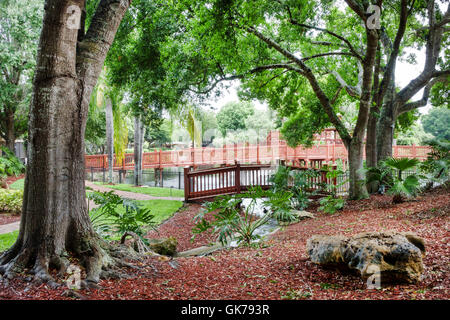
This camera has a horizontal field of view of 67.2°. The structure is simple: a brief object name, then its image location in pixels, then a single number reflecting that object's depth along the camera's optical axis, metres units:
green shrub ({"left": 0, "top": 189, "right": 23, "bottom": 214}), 10.03
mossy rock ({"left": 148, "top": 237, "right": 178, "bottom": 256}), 6.18
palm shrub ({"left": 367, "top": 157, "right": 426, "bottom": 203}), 7.57
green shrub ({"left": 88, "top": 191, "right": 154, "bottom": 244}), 5.43
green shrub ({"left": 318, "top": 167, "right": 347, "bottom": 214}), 8.98
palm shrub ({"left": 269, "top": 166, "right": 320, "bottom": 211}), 11.11
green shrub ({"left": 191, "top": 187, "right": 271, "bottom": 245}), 5.89
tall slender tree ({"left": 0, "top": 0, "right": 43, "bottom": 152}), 16.36
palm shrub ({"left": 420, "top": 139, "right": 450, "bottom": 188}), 8.56
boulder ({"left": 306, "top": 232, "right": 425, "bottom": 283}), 3.23
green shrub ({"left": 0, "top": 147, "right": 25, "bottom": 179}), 17.12
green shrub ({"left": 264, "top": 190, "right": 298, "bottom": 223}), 6.45
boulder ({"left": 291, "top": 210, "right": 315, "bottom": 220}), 9.16
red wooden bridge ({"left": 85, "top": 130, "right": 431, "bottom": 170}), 23.73
